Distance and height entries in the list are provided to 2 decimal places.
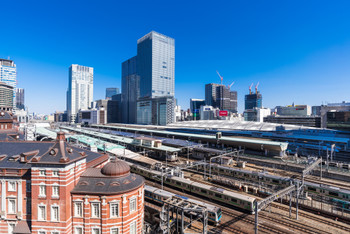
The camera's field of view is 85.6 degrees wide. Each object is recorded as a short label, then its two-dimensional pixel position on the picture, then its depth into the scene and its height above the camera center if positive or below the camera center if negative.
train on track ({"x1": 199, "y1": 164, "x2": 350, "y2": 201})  41.53 -16.71
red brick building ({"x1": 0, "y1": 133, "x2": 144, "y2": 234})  30.48 -13.29
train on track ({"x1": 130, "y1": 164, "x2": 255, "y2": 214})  38.58 -17.21
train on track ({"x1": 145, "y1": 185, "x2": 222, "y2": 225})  34.09 -16.77
